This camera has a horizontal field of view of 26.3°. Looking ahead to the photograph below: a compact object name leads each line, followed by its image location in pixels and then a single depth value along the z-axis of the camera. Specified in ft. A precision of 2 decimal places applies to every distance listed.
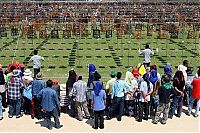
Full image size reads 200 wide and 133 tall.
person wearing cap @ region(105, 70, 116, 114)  43.14
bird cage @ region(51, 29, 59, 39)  108.27
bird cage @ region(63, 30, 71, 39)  107.44
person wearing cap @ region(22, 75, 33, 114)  43.62
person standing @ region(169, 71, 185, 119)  42.96
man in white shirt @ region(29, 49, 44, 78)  56.03
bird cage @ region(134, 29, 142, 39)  107.38
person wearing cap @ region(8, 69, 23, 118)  42.55
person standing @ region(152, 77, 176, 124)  41.25
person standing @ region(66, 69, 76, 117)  43.96
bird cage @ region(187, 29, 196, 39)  107.43
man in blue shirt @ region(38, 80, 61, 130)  39.75
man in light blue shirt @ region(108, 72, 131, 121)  41.98
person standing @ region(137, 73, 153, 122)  41.93
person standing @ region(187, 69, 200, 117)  43.24
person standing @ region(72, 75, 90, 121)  42.04
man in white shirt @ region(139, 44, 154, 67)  58.59
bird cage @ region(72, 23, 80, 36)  108.27
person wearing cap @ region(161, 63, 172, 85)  42.94
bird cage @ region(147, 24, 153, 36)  111.75
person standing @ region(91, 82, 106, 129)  40.11
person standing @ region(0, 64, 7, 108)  44.14
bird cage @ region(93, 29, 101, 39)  108.38
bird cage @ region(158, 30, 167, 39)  106.44
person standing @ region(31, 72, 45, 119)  42.19
